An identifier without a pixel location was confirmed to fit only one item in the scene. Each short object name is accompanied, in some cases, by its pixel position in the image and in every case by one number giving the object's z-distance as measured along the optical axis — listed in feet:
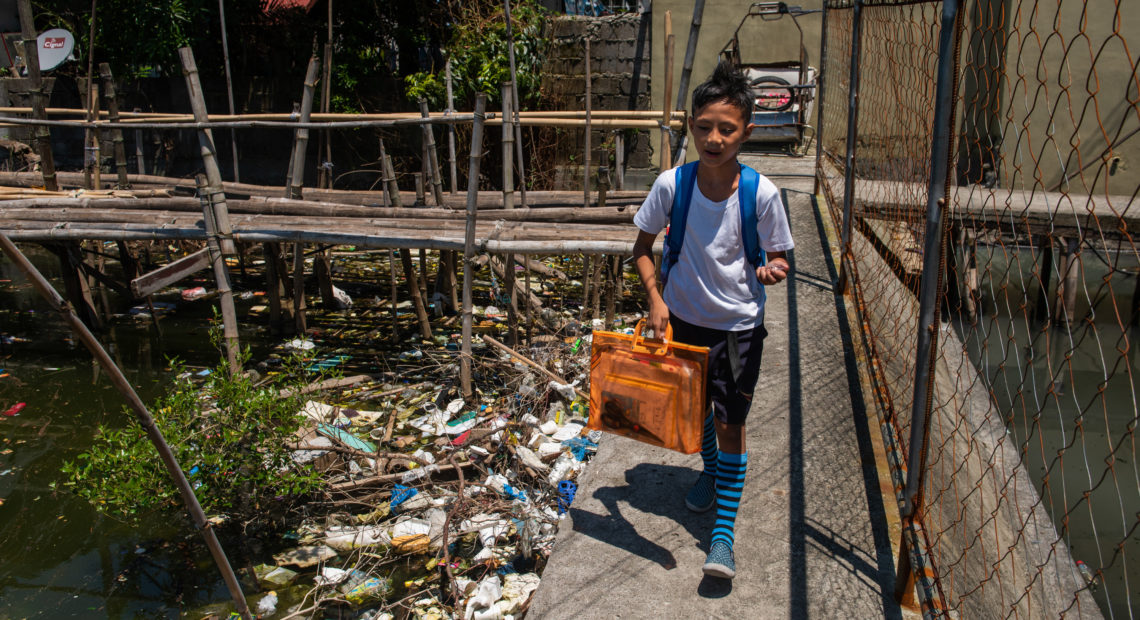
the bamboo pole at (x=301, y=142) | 18.10
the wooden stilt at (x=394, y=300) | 19.54
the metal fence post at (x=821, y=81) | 19.99
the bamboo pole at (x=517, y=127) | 20.59
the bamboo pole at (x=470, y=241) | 15.16
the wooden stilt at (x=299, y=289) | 19.67
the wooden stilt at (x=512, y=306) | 17.57
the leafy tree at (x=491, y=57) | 32.42
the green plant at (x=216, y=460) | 10.93
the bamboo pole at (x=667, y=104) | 18.03
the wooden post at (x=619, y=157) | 22.67
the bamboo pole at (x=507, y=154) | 17.95
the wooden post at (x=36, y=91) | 20.63
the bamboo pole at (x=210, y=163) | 15.65
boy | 7.34
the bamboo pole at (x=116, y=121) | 22.70
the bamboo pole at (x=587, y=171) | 21.16
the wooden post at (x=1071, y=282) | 27.71
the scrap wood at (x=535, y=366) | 15.92
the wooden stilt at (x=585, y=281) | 19.89
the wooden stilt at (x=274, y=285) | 19.54
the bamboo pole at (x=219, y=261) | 15.83
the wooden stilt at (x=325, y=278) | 22.07
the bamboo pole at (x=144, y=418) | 6.93
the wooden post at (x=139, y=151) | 27.53
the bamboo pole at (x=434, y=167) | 20.67
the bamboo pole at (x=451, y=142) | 21.47
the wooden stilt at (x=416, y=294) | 19.65
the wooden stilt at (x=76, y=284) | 20.04
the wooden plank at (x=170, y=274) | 15.93
